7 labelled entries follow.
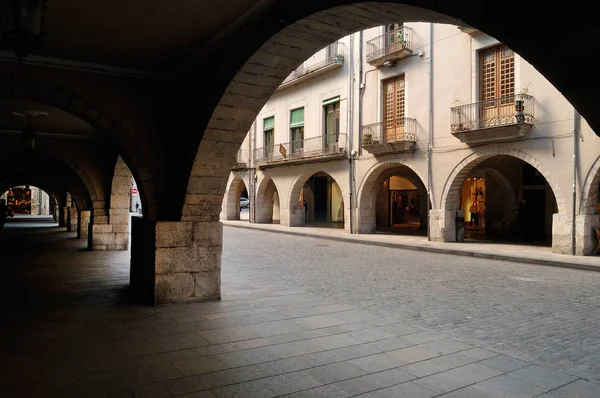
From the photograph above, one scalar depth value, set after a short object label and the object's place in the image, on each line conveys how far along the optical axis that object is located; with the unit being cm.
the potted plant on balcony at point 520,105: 1173
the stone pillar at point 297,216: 2069
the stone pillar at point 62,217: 2122
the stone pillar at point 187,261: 544
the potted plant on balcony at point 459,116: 1313
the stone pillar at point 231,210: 2570
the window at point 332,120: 1875
